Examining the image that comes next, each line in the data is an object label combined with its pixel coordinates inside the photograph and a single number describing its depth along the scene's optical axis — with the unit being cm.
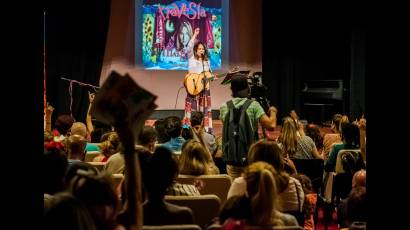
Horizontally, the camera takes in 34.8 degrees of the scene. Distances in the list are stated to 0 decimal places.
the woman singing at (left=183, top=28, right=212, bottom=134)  1007
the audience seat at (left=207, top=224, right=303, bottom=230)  269
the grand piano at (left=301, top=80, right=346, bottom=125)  1229
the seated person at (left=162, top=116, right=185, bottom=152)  552
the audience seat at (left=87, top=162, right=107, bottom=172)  460
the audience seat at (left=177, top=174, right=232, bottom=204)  415
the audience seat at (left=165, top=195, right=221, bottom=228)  344
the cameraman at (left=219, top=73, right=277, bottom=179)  509
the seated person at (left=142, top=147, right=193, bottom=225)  299
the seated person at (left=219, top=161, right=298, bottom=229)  272
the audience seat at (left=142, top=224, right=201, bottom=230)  262
